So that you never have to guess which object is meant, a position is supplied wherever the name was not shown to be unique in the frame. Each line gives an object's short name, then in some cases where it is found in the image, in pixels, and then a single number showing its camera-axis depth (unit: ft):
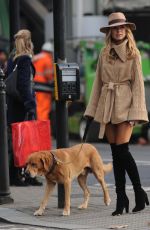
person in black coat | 70.69
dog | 55.72
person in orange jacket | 124.54
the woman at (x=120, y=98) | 53.88
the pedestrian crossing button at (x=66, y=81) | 57.77
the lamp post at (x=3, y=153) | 61.16
